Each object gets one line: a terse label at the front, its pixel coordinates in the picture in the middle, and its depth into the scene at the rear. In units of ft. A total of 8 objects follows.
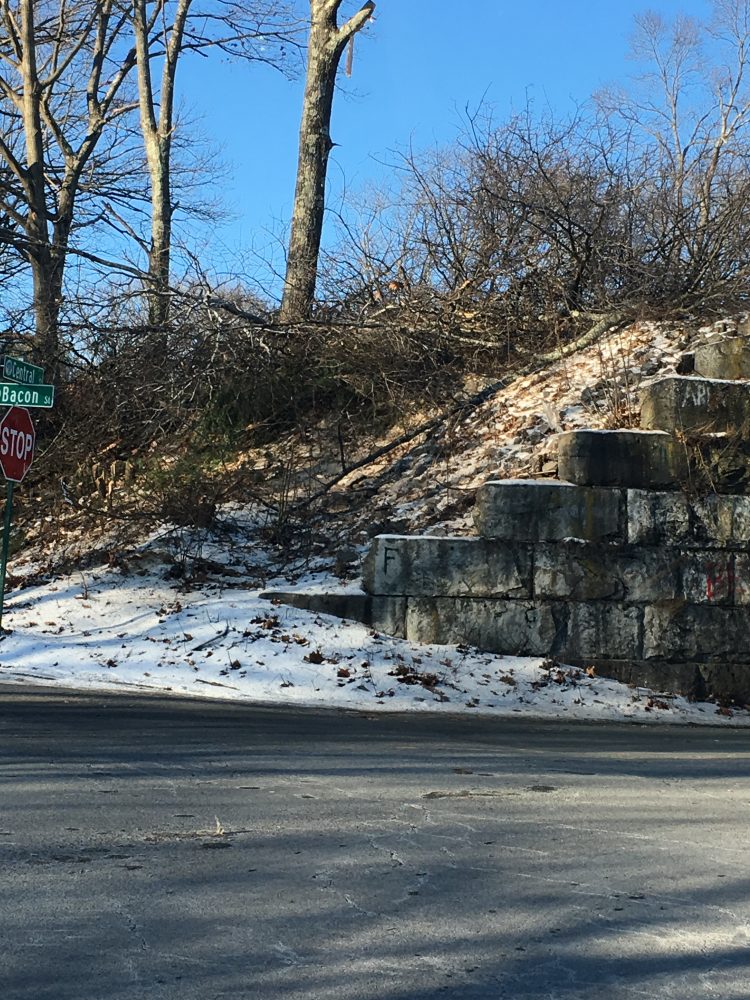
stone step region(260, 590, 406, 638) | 41.39
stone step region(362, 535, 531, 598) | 41.24
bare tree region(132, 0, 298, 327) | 71.77
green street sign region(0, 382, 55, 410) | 41.70
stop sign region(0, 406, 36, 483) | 41.22
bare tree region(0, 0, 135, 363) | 63.67
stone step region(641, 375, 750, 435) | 43.21
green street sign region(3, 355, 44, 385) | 41.47
